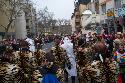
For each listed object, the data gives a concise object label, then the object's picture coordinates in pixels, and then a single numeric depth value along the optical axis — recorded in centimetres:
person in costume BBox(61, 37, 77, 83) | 698
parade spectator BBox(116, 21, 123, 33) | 2285
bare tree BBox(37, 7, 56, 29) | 5495
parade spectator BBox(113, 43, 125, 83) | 534
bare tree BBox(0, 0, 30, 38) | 3079
